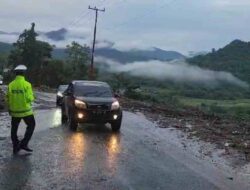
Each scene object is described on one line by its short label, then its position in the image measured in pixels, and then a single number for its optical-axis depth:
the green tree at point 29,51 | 103.06
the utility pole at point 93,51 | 65.38
